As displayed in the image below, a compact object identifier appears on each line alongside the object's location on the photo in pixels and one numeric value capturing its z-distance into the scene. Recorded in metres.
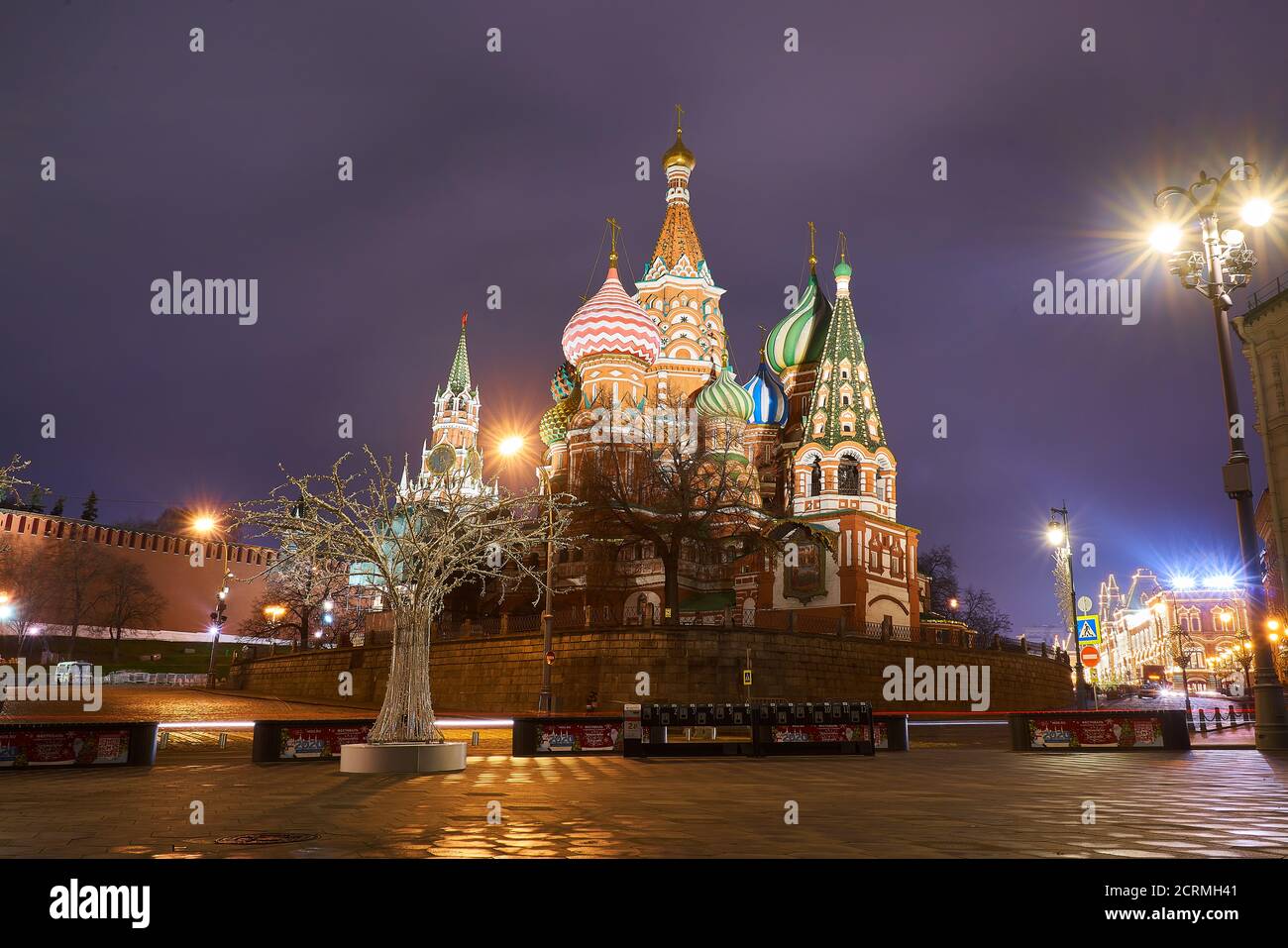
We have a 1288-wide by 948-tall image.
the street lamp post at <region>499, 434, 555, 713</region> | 28.80
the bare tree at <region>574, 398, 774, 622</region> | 37.94
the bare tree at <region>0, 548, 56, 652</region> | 70.69
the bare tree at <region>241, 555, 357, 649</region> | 63.25
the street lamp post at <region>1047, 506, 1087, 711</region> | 29.41
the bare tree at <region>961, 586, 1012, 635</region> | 79.49
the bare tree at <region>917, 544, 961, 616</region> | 74.44
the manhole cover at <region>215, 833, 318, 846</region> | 6.15
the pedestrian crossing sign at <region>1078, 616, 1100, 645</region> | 24.62
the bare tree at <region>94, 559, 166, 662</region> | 77.38
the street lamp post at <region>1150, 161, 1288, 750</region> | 15.74
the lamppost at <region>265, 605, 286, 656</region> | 68.27
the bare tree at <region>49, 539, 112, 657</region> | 74.69
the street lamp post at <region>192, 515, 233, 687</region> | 50.28
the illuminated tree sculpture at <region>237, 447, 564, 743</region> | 13.84
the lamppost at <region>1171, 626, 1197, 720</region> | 84.47
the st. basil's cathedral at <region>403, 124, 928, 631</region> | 46.88
